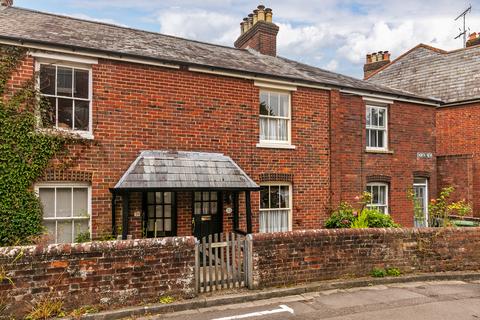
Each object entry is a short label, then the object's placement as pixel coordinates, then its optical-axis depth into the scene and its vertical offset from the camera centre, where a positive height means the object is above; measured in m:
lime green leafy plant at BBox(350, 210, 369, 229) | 9.62 -1.35
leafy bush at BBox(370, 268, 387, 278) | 7.88 -2.26
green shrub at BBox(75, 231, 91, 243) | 8.22 -1.51
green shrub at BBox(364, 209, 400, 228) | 9.73 -1.33
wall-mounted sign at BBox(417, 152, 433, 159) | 13.75 +0.69
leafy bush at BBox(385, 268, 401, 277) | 8.02 -2.28
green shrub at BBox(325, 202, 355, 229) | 10.23 -1.38
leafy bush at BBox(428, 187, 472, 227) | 10.03 -1.38
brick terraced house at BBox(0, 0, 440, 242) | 8.31 +1.14
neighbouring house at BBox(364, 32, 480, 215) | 14.76 +3.53
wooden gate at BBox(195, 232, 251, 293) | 6.70 -1.87
